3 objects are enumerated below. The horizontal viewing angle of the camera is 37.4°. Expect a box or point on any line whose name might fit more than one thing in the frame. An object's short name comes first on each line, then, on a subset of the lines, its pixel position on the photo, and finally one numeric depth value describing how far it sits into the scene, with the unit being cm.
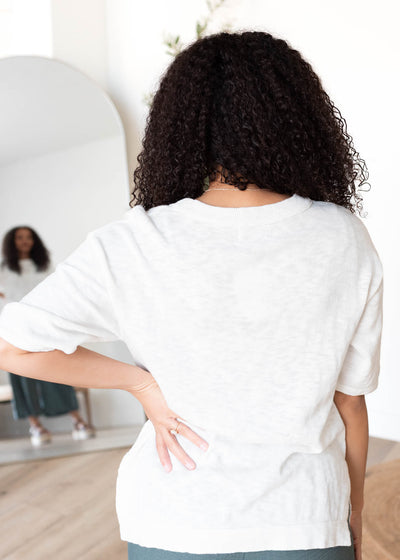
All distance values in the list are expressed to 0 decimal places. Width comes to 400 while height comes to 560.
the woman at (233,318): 72
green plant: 325
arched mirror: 321
